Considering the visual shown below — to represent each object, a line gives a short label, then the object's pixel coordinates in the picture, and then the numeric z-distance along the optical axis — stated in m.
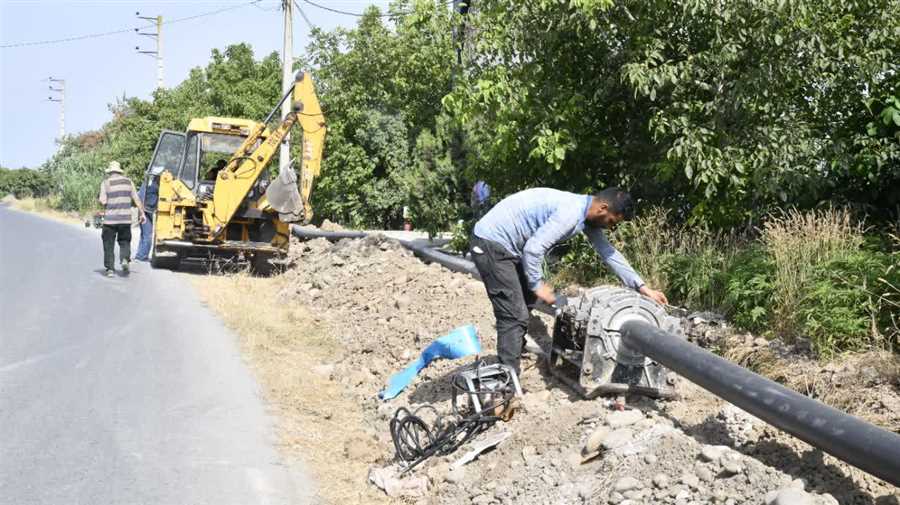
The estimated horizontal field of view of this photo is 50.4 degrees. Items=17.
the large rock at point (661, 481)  4.64
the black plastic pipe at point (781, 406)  3.97
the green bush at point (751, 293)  7.62
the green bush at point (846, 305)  6.76
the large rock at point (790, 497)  4.00
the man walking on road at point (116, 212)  15.59
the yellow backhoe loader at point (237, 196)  16.59
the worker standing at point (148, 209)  18.88
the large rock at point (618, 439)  5.21
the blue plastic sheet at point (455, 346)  7.43
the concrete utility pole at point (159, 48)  48.62
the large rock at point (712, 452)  4.70
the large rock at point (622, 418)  5.55
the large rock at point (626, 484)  4.68
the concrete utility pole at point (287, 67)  25.83
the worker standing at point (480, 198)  12.13
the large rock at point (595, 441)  5.33
